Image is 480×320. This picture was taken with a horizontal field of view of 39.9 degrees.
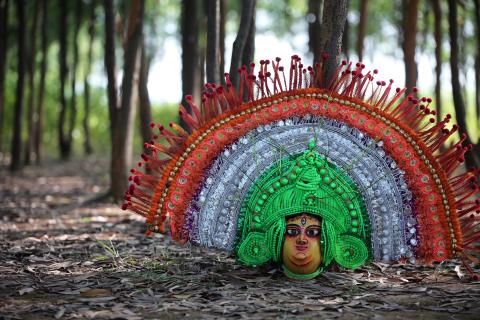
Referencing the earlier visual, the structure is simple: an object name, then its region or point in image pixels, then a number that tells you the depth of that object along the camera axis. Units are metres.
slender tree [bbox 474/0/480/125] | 11.97
